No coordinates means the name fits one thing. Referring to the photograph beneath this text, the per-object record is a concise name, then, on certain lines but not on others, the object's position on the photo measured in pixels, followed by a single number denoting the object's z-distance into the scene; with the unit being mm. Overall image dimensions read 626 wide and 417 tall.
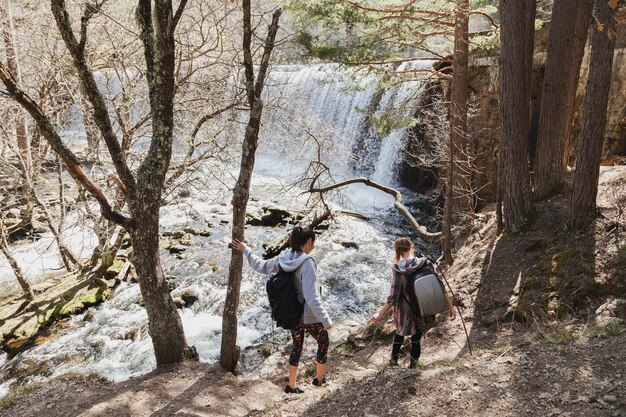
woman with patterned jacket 4320
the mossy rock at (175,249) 11992
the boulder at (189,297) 9602
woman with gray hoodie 4121
